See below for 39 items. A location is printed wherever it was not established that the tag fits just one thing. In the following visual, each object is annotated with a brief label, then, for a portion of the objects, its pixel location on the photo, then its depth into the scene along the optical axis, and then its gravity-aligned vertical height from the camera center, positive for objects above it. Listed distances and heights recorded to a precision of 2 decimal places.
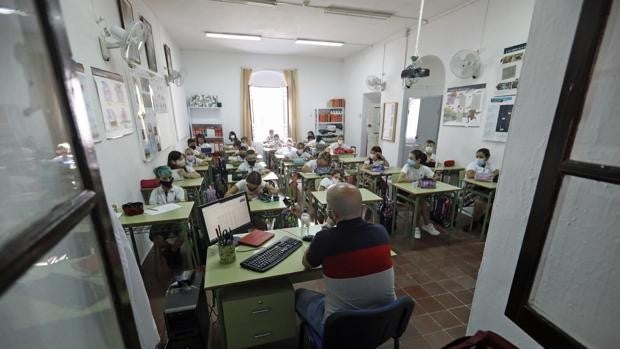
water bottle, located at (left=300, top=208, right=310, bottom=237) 2.17 -0.95
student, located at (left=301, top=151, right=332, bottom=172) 4.66 -0.91
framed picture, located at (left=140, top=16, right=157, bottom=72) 4.47 +1.04
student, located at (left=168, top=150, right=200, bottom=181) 4.23 -0.91
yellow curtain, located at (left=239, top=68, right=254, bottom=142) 8.81 +0.19
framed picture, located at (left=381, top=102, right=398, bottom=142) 6.95 -0.26
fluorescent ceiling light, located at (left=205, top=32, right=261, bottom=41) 6.49 +1.88
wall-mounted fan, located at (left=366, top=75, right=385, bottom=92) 7.24 +0.81
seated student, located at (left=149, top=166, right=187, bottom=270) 3.04 -1.38
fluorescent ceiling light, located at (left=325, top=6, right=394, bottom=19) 4.82 +1.87
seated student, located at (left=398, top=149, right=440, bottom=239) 3.93 -0.96
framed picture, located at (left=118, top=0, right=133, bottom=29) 3.47 +1.35
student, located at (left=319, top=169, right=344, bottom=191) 3.78 -0.98
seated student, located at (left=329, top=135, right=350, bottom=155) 6.75 -0.96
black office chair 1.18 -1.00
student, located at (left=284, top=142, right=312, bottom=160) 6.23 -1.03
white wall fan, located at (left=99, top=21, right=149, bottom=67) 2.76 +0.75
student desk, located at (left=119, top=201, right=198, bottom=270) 2.52 -1.06
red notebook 2.03 -1.00
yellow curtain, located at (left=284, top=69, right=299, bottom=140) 9.26 +0.41
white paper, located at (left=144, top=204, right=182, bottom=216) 2.77 -1.05
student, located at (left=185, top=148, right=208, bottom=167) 5.42 -1.00
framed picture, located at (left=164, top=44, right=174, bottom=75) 6.02 +1.25
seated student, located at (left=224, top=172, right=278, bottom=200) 3.18 -0.95
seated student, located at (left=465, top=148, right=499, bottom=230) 3.98 -0.90
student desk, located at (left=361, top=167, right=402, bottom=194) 4.70 -1.15
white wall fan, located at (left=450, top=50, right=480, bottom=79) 4.46 +0.83
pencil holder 1.77 -0.95
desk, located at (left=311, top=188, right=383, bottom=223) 3.25 -1.09
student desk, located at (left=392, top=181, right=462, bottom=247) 3.50 -1.15
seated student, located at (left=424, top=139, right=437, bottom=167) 5.46 -0.78
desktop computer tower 1.70 -1.34
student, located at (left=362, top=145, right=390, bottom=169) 5.14 -0.97
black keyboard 1.73 -1.00
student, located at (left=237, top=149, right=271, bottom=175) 4.61 -0.92
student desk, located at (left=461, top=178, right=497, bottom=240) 3.72 -1.18
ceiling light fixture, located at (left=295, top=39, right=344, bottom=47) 6.94 +1.87
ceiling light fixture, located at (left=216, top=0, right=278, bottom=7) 4.45 +1.85
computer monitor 1.89 -0.80
